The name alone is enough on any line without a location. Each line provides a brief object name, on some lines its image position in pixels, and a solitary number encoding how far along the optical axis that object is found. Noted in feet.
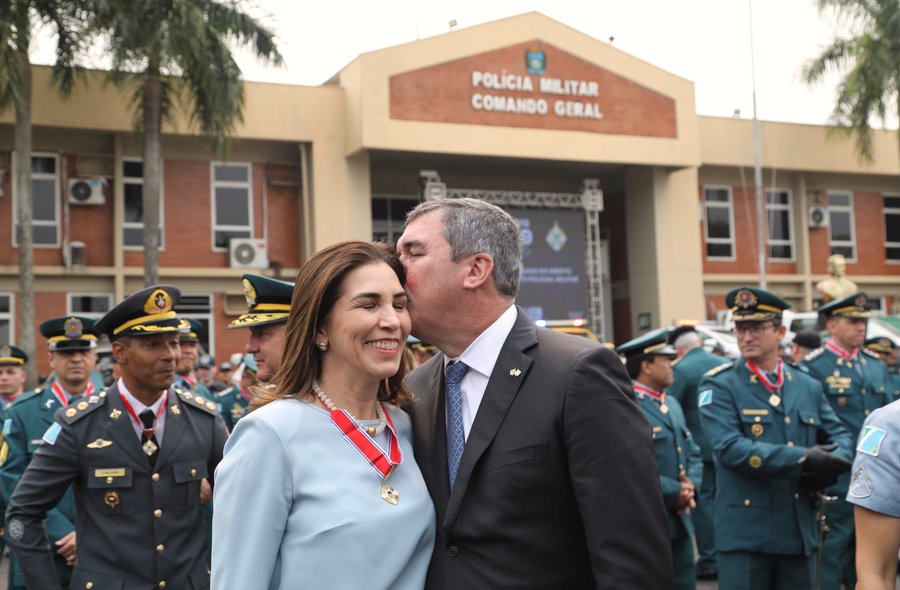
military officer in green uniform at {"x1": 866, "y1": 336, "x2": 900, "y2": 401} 34.30
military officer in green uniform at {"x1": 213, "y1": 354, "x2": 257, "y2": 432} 30.07
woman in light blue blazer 8.63
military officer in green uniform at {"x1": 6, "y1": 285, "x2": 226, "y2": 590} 14.19
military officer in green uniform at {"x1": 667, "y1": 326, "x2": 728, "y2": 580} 29.81
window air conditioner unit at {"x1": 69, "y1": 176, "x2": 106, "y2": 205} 72.84
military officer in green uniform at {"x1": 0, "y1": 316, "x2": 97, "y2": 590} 17.67
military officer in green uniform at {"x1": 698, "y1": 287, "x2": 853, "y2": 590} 18.52
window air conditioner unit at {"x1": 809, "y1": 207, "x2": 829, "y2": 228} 94.27
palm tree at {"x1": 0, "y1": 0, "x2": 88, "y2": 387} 52.95
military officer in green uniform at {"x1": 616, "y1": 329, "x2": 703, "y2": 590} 21.26
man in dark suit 8.90
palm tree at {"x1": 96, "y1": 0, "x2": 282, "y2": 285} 56.44
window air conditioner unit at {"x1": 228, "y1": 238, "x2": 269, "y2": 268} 76.02
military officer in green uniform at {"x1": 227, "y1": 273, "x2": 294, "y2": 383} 15.46
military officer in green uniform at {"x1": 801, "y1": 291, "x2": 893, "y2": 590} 25.72
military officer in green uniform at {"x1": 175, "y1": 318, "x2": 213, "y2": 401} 32.94
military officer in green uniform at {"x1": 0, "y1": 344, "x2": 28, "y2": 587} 35.06
